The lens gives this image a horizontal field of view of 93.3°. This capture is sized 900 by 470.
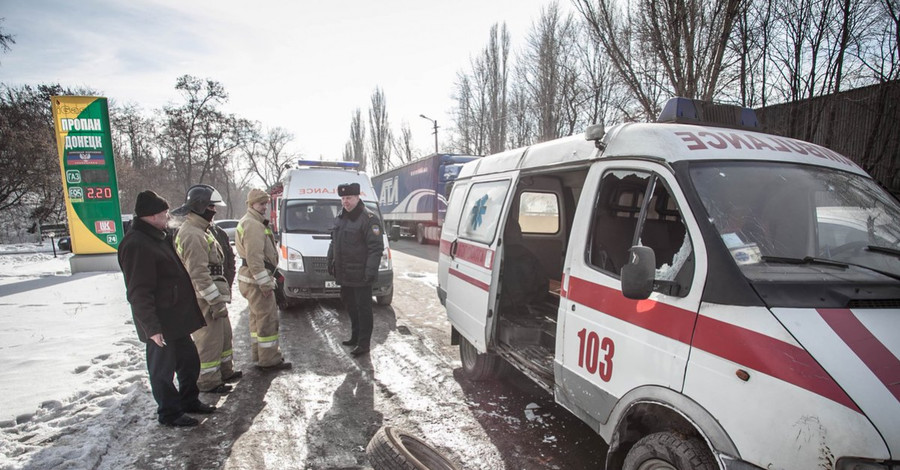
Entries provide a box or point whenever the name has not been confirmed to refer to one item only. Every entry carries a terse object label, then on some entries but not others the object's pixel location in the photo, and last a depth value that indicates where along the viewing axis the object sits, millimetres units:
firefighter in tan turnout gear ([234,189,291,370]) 4578
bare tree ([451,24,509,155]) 29844
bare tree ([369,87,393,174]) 42728
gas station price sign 11328
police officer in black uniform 5086
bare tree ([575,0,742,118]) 9438
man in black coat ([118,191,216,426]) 3322
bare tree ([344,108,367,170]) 46594
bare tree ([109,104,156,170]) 32688
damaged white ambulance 1536
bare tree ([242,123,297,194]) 44219
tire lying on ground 2457
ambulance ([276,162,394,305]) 6871
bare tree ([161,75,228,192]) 30750
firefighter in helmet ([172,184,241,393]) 3945
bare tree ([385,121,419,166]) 42719
